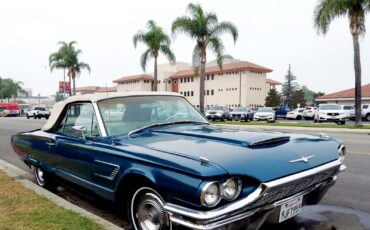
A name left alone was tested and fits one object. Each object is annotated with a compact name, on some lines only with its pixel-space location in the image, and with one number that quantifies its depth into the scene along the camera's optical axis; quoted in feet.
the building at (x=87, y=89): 322.26
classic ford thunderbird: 9.71
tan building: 214.07
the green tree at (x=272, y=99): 231.71
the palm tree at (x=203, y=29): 100.72
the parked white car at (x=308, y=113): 143.83
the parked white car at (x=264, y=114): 109.19
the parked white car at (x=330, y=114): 92.79
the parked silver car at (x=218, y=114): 124.57
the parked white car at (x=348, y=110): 128.85
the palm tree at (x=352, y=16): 75.31
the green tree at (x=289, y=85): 342.01
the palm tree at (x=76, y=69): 170.71
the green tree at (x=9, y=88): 373.54
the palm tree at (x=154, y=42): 117.91
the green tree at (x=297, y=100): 298.76
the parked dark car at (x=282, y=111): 164.14
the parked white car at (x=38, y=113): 160.56
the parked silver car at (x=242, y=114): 120.98
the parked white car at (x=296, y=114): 147.84
